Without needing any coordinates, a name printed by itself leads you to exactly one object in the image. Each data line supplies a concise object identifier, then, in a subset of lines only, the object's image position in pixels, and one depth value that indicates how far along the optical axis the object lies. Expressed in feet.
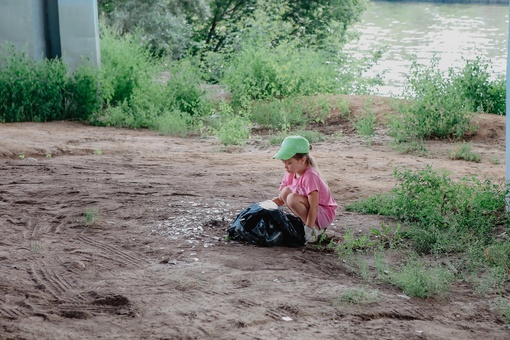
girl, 20.36
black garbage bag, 20.59
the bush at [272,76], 47.06
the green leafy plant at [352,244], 20.29
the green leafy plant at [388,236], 21.52
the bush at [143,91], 44.34
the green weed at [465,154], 34.47
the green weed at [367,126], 40.29
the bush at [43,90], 43.57
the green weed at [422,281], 17.40
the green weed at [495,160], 33.85
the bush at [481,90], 43.52
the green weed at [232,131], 38.63
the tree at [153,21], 68.85
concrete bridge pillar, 46.09
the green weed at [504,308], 16.19
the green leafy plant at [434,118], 38.81
